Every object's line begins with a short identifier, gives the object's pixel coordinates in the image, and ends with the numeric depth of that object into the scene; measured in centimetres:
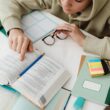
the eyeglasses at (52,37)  111
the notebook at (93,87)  90
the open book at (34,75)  88
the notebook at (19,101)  86
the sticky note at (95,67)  96
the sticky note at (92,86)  93
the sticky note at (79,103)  88
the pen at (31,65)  93
